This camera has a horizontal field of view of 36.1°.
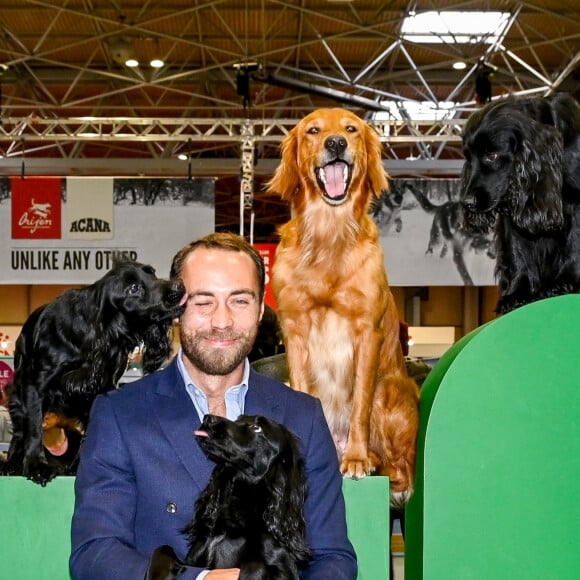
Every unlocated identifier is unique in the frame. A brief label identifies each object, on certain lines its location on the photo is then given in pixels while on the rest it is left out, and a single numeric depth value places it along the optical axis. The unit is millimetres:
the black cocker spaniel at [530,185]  2771
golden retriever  3080
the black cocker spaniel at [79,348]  2898
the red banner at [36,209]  9977
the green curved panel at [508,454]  2838
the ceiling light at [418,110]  13930
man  2523
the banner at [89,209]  9992
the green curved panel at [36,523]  2885
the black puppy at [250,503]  2383
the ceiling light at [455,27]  12273
